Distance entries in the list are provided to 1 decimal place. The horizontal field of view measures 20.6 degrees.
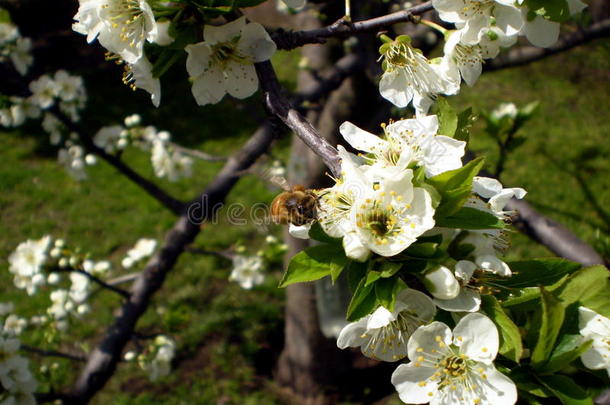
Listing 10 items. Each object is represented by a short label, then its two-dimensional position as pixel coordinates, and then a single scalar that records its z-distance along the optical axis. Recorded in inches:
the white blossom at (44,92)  28.8
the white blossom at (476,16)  17.4
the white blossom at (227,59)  17.2
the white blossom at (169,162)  39.1
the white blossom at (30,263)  28.7
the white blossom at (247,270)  36.2
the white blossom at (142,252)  36.1
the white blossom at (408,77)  18.2
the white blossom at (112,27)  17.2
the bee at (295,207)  18.2
